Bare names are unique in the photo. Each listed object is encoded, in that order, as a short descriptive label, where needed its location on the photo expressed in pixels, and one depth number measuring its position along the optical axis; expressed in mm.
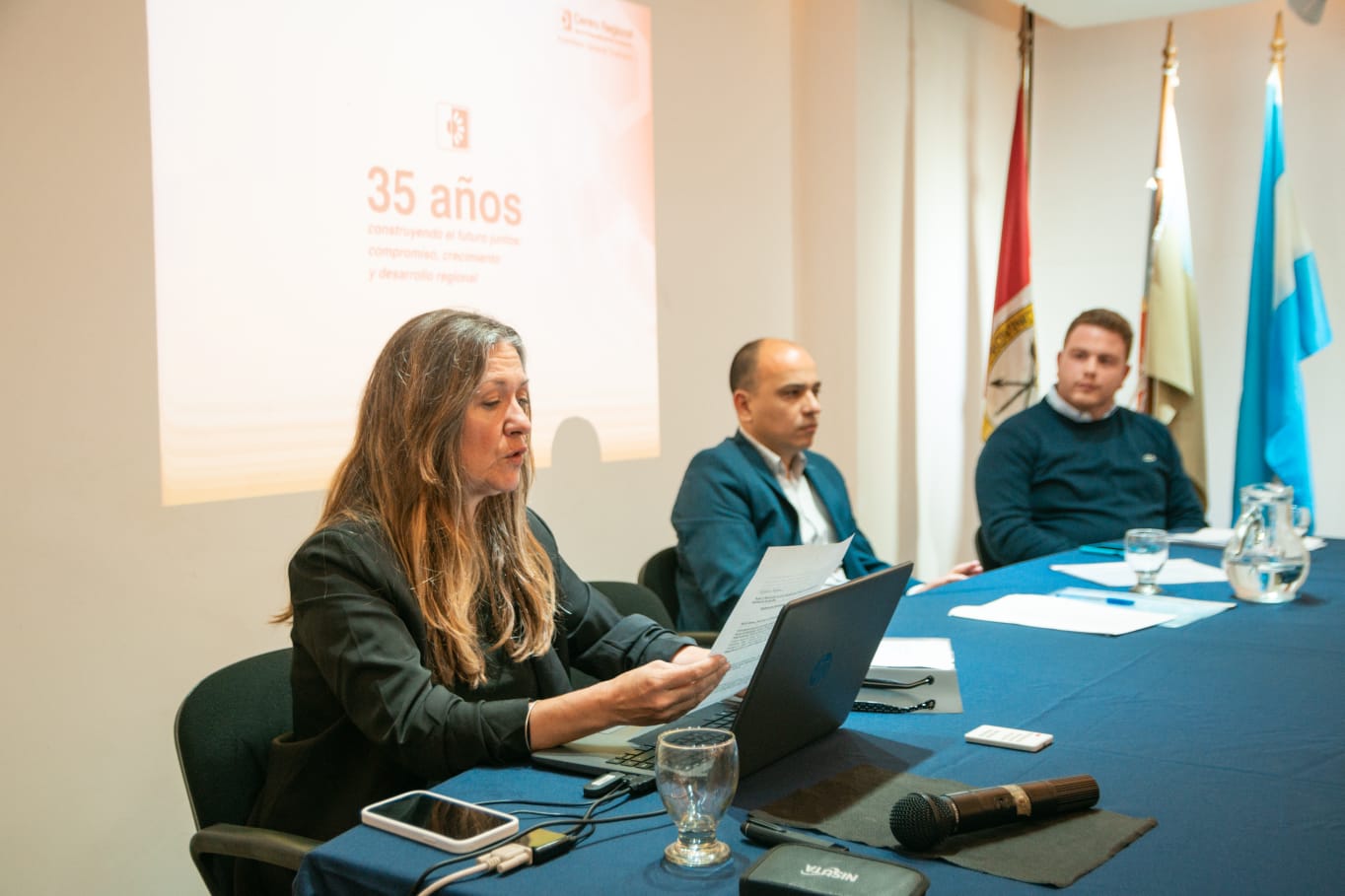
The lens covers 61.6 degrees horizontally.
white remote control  1462
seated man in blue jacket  2896
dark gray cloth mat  1109
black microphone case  989
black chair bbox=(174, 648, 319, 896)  1592
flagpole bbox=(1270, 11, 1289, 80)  4762
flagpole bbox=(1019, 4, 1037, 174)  5094
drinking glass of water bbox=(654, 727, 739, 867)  1132
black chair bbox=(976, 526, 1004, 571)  3619
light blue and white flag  4660
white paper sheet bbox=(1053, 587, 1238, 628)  2289
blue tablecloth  1102
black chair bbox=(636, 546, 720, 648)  2945
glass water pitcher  2400
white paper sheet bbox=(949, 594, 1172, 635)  2189
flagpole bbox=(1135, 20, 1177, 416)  4934
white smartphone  1171
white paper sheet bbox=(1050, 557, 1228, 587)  2682
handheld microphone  1133
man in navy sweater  3680
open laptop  1311
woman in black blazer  1486
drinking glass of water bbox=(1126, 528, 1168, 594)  2449
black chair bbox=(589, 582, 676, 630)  2477
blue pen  2428
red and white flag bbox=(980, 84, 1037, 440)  4941
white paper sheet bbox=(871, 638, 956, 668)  1910
